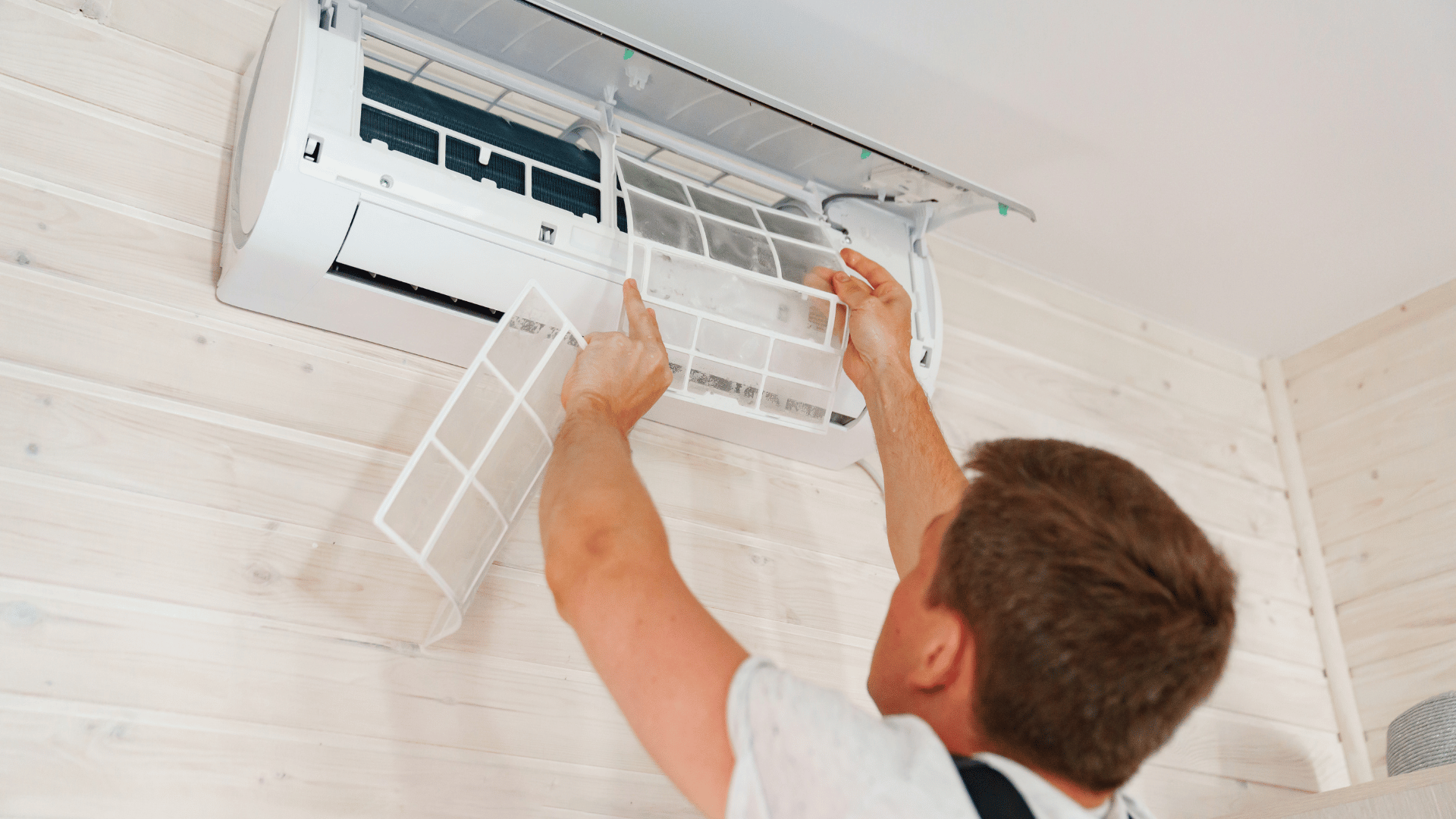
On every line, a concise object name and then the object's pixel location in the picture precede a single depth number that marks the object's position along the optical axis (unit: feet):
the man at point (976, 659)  1.99
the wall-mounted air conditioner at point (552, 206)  3.07
